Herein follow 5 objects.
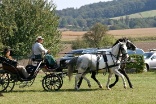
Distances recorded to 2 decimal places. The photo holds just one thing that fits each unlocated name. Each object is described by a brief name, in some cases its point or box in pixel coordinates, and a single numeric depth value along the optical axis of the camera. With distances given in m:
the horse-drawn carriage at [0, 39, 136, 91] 16.78
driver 17.12
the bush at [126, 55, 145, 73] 32.50
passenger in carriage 16.88
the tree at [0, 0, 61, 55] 42.47
